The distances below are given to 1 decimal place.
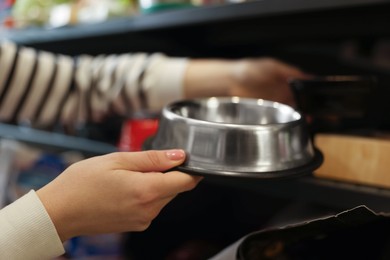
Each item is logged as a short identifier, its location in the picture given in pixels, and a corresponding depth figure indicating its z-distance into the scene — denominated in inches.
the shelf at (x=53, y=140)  32.0
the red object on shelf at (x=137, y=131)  28.4
